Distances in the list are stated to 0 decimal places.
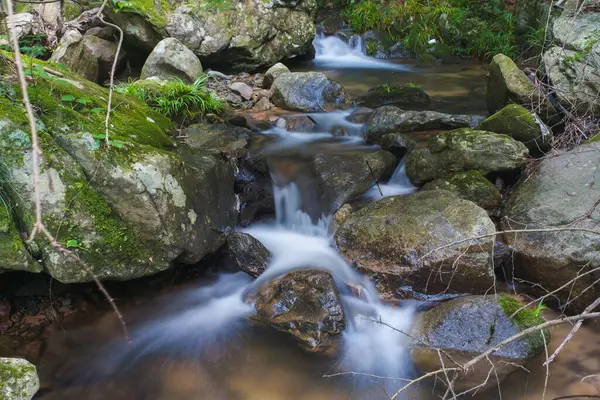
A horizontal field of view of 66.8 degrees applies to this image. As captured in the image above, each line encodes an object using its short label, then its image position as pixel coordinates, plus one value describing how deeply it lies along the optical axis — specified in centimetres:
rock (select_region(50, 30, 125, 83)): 733
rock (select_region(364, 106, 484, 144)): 600
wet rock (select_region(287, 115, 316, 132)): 645
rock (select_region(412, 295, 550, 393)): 317
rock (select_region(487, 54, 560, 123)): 552
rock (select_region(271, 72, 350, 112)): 717
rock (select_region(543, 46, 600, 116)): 488
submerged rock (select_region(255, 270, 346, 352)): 347
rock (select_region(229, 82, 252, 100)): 753
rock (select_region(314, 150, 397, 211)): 489
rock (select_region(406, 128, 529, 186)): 466
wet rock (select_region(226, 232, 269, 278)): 410
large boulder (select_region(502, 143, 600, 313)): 362
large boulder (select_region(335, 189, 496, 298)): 378
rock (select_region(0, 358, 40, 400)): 257
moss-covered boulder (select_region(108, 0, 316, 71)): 811
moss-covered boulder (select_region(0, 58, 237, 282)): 298
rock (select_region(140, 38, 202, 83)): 746
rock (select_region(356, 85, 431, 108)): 732
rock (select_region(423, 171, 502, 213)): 450
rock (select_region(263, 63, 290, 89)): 797
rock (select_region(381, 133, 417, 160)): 543
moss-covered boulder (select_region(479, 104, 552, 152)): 490
